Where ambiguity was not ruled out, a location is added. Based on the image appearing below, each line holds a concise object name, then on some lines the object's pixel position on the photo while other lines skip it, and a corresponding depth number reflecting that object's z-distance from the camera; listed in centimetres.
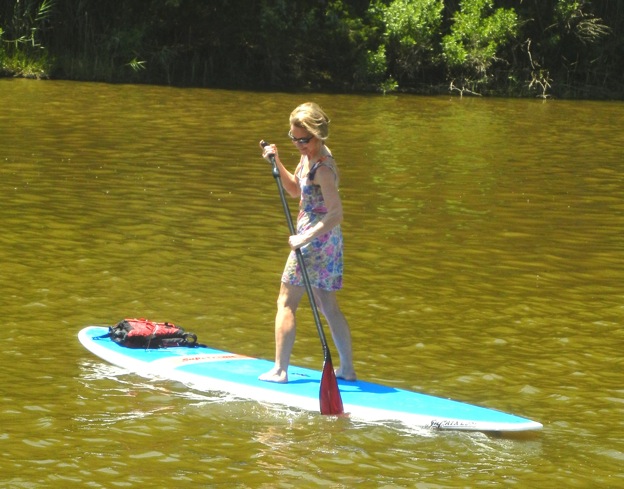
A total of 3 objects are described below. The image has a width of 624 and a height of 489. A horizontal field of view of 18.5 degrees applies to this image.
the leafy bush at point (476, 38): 5057
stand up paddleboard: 1003
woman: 1038
